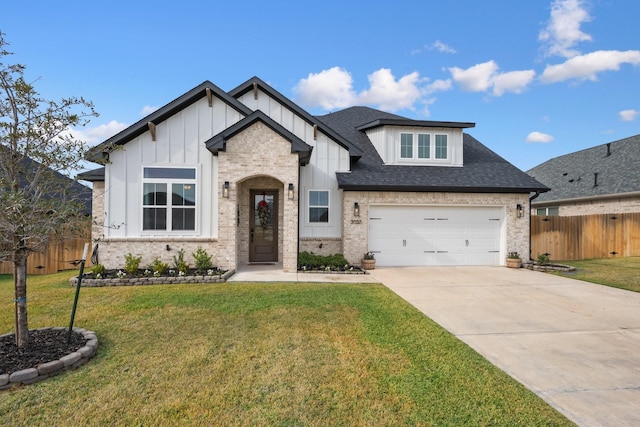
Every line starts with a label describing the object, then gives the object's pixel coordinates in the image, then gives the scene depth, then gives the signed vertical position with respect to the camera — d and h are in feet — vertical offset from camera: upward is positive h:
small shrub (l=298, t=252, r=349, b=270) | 33.24 -4.78
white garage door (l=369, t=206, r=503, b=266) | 37.76 -2.13
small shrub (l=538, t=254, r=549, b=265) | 36.47 -4.81
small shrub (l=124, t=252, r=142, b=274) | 29.81 -4.54
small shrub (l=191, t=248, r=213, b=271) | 30.91 -4.30
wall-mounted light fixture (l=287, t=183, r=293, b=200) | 31.60 +2.49
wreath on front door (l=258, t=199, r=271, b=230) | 37.22 +0.37
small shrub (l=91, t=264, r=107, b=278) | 29.11 -5.05
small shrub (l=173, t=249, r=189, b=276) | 29.81 -4.56
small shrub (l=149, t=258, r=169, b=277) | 29.28 -4.86
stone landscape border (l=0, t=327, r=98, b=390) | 10.93 -5.57
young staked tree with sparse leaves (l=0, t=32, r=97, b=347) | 12.57 +1.90
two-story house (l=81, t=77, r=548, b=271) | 31.71 +3.03
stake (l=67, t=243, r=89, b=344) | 13.91 -4.66
